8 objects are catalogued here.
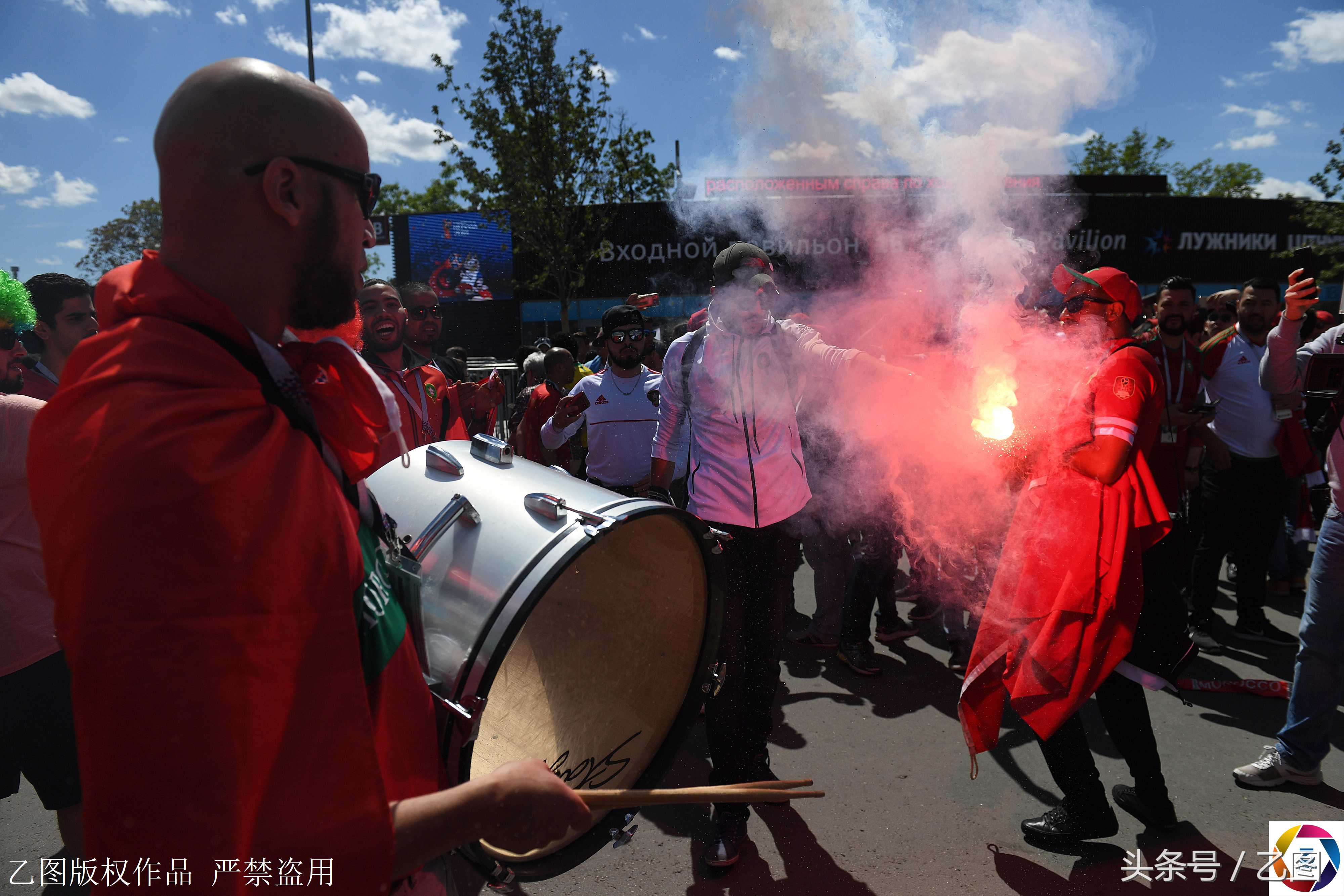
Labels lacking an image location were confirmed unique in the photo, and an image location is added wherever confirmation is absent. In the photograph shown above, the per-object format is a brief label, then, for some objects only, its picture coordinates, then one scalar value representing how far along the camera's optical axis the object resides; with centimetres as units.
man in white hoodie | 309
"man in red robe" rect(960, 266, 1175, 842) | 279
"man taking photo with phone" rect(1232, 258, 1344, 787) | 323
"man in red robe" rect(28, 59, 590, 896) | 81
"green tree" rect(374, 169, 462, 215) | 4106
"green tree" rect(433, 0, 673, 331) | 1531
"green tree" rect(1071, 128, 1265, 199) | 3231
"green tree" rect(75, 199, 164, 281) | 3569
